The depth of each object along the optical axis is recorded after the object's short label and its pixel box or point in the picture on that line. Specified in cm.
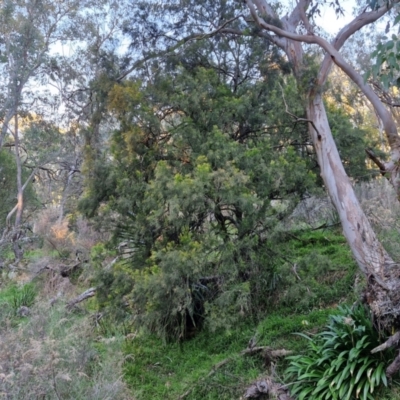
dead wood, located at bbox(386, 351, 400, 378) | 420
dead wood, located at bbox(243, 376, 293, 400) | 484
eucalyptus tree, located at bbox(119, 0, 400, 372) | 511
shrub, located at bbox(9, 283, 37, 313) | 1009
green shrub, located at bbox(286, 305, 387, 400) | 427
